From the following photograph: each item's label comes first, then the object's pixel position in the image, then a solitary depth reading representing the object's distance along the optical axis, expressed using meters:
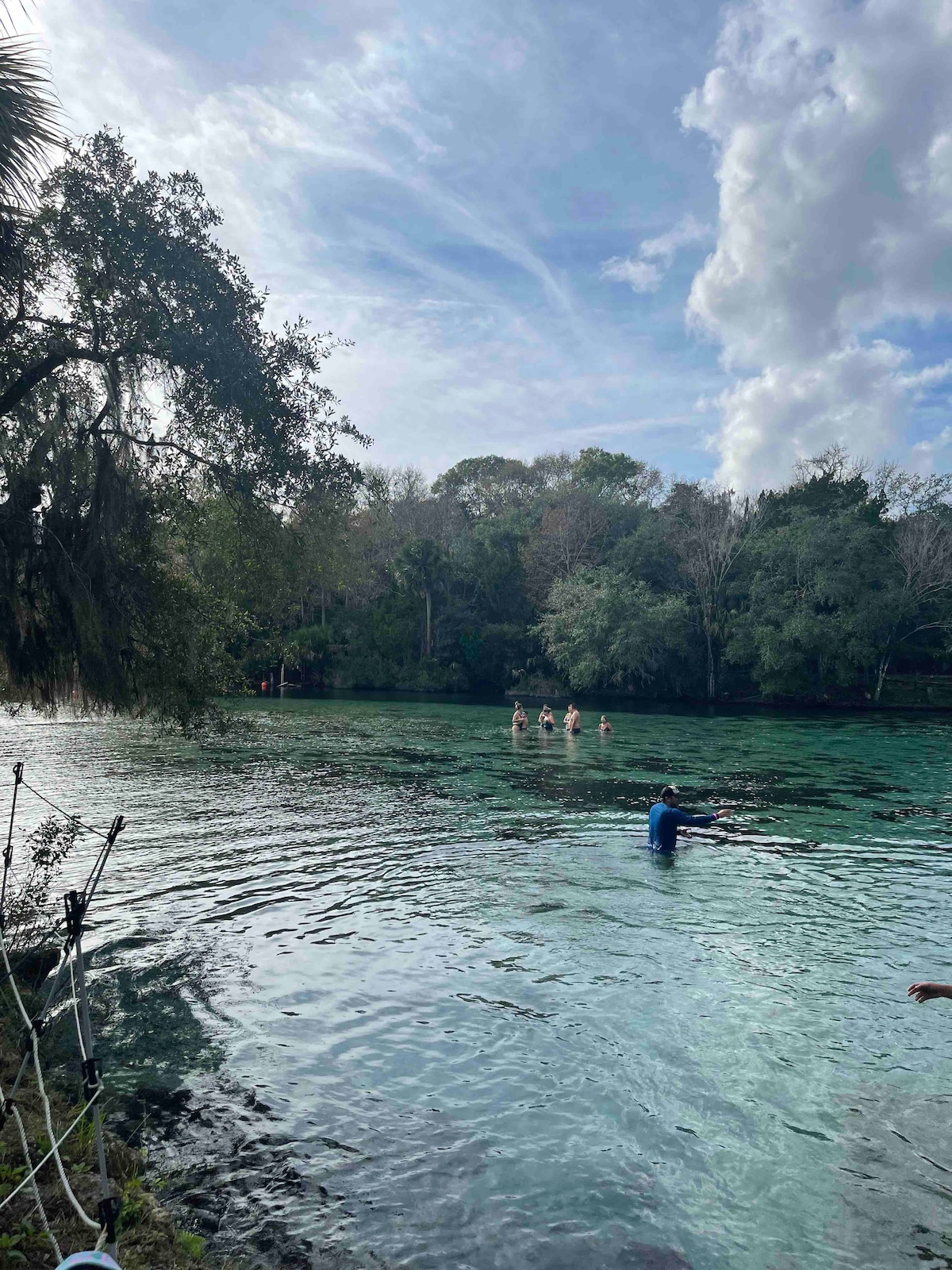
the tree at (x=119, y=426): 9.84
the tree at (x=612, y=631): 55.03
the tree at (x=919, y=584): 54.91
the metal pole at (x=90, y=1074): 3.22
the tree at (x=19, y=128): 7.68
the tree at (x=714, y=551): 60.38
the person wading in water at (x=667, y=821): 14.73
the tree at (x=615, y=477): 80.44
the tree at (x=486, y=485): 96.19
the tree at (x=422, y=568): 69.62
